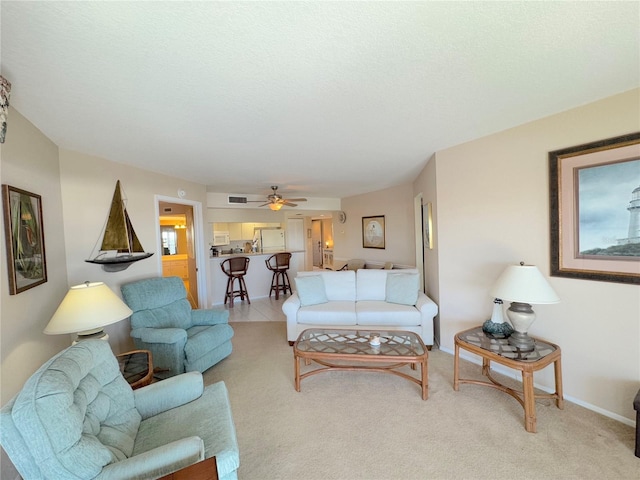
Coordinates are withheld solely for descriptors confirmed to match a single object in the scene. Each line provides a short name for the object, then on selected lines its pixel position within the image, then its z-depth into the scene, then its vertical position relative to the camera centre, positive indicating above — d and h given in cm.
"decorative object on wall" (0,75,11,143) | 130 +70
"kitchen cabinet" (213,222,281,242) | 731 +24
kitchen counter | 562 -88
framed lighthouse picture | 184 +11
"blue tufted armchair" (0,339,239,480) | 97 -85
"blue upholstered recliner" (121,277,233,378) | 253 -91
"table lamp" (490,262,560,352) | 197 -49
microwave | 707 +0
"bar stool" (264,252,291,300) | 611 -73
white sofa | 323 -92
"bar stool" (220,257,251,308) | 545 -69
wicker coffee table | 230 -105
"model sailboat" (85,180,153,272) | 290 +0
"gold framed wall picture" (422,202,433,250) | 351 +10
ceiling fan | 480 +63
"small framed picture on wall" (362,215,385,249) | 579 +3
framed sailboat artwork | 164 +4
